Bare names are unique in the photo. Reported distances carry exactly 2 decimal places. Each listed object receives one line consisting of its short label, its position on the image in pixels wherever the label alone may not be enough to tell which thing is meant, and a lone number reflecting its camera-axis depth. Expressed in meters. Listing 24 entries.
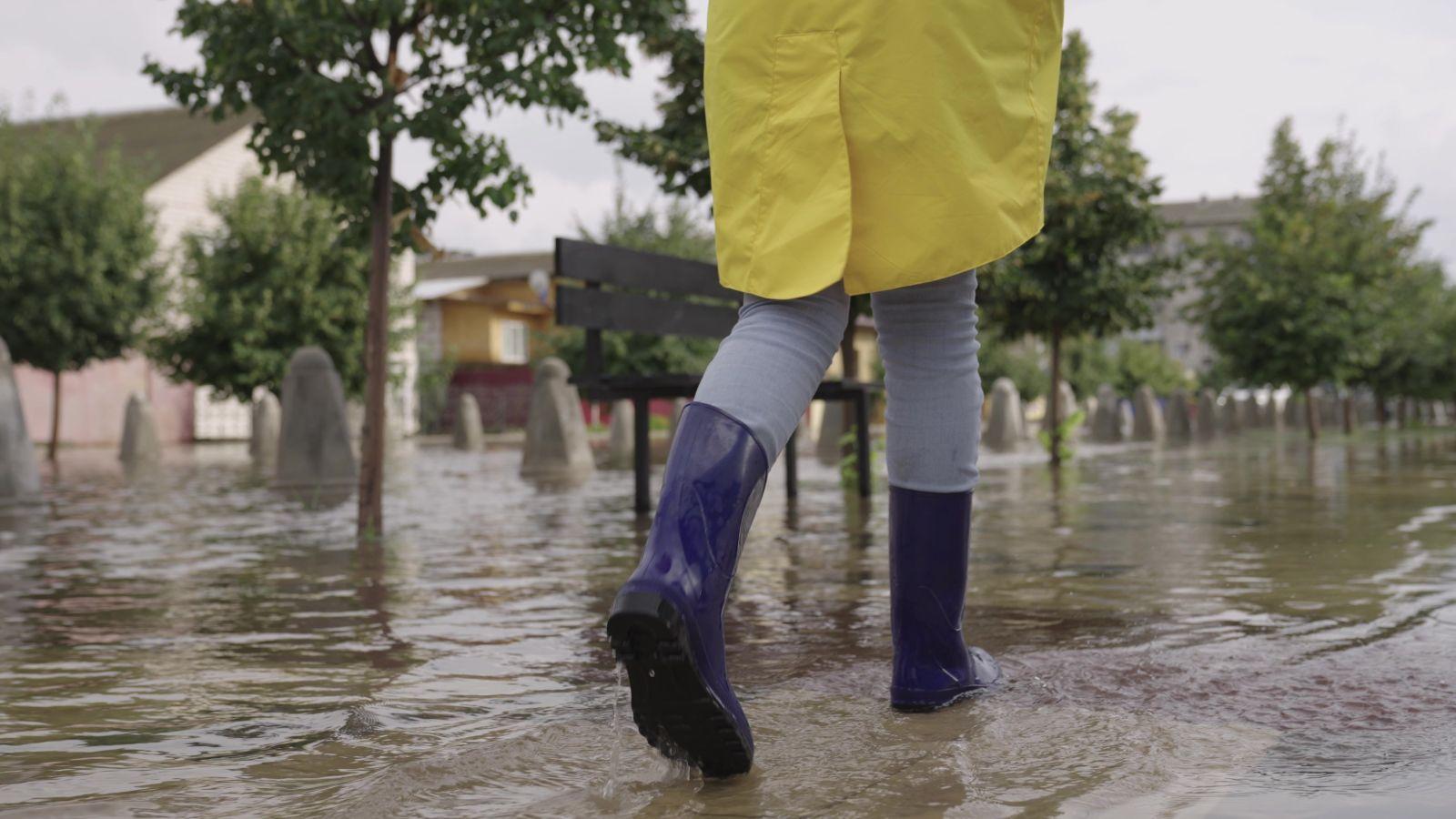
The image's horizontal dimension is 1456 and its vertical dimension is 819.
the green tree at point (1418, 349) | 31.75
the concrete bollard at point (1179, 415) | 27.88
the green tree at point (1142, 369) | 62.50
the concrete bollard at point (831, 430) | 17.58
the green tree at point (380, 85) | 6.07
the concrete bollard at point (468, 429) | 24.73
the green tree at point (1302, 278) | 23.44
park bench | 7.02
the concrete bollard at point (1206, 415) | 29.05
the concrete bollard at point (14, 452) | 8.84
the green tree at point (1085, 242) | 12.67
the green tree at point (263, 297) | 29.22
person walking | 2.16
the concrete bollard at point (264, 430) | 22.42
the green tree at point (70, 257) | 26.69
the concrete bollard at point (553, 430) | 13.27
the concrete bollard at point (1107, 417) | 26.83
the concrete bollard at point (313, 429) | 10.90
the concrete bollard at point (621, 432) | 19.03
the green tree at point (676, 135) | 10.18
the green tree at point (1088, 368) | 57.03
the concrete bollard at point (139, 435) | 21.12
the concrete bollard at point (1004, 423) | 19.33
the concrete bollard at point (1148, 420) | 26.77
